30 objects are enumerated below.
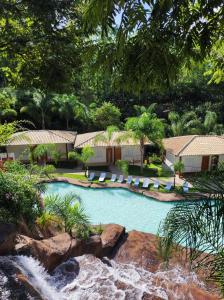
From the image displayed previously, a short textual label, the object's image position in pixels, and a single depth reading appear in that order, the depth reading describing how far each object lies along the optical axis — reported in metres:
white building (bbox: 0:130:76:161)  20.33
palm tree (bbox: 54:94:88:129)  25.12
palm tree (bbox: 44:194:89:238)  9.45
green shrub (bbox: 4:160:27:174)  9.32
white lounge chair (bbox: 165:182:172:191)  15.85
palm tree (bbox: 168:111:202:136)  24.27
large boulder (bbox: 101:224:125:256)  9.73
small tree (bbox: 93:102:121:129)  25.52
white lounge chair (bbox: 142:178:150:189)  16.19
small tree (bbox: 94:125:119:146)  19.72
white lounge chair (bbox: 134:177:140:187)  16.53
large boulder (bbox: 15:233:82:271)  7.41
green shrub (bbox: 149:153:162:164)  20.68
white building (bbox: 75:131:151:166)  20.19
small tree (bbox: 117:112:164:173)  18.00
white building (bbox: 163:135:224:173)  18.52
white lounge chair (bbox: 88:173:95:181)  17.55
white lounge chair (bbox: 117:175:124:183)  17.19
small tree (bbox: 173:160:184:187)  17.19
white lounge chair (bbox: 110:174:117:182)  17.43
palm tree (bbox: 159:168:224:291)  3.26
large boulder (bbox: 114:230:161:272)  9.12
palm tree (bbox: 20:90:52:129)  24.74
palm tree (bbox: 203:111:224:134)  24.64
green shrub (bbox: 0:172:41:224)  7.58
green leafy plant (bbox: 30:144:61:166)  18.41
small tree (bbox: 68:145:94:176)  18.44
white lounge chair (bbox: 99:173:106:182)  17.40
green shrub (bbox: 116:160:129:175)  17.56
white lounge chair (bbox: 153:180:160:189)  16.20
